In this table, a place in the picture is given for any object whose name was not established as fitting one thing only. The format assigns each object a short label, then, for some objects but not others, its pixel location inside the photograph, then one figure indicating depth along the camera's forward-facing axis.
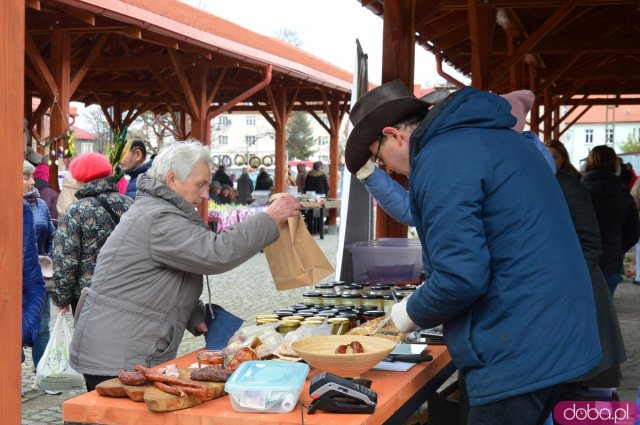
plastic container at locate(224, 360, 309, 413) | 2.38
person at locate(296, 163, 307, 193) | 24.80
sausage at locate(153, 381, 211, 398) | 2.46
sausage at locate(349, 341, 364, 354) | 2.77
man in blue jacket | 2.29
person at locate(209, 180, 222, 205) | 19.90
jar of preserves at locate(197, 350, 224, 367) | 2.88
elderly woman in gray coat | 3.15
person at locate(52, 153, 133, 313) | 5.03
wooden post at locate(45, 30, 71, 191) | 12.34
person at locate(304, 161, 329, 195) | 22.19
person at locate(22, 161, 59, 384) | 6.09
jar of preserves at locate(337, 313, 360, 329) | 3.66
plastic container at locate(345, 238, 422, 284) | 5.07
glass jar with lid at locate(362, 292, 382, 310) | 4.09
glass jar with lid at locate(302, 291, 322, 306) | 4.23
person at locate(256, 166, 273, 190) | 23.87
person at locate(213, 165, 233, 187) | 23.92
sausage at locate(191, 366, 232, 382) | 2.60
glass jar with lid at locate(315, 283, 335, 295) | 4.34
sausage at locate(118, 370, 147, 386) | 2.55
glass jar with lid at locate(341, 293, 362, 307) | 4.16
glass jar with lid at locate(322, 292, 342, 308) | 4.21
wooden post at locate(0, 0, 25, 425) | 2.04
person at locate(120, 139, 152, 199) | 6.46
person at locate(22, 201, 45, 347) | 5.02
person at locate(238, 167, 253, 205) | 24.23
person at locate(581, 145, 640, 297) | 6.47
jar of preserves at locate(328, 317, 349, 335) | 3.50
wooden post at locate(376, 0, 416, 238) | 6.46
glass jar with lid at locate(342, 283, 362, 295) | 4.29
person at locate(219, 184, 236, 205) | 21.05
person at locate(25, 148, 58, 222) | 8.12
